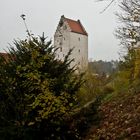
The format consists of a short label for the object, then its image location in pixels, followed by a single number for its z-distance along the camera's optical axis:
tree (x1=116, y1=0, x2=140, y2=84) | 18.77
